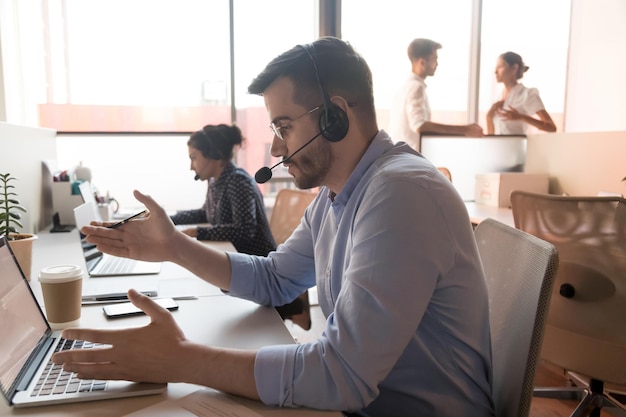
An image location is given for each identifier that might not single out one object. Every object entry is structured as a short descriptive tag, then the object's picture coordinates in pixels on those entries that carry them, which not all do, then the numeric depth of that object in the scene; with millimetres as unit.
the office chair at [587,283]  1534
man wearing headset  724
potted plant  1336
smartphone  1087
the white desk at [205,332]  699
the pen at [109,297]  1205
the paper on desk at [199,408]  684
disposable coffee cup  995
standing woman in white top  3549
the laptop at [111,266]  1500
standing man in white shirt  3303
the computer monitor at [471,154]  3180
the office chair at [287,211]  2684
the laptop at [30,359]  719
